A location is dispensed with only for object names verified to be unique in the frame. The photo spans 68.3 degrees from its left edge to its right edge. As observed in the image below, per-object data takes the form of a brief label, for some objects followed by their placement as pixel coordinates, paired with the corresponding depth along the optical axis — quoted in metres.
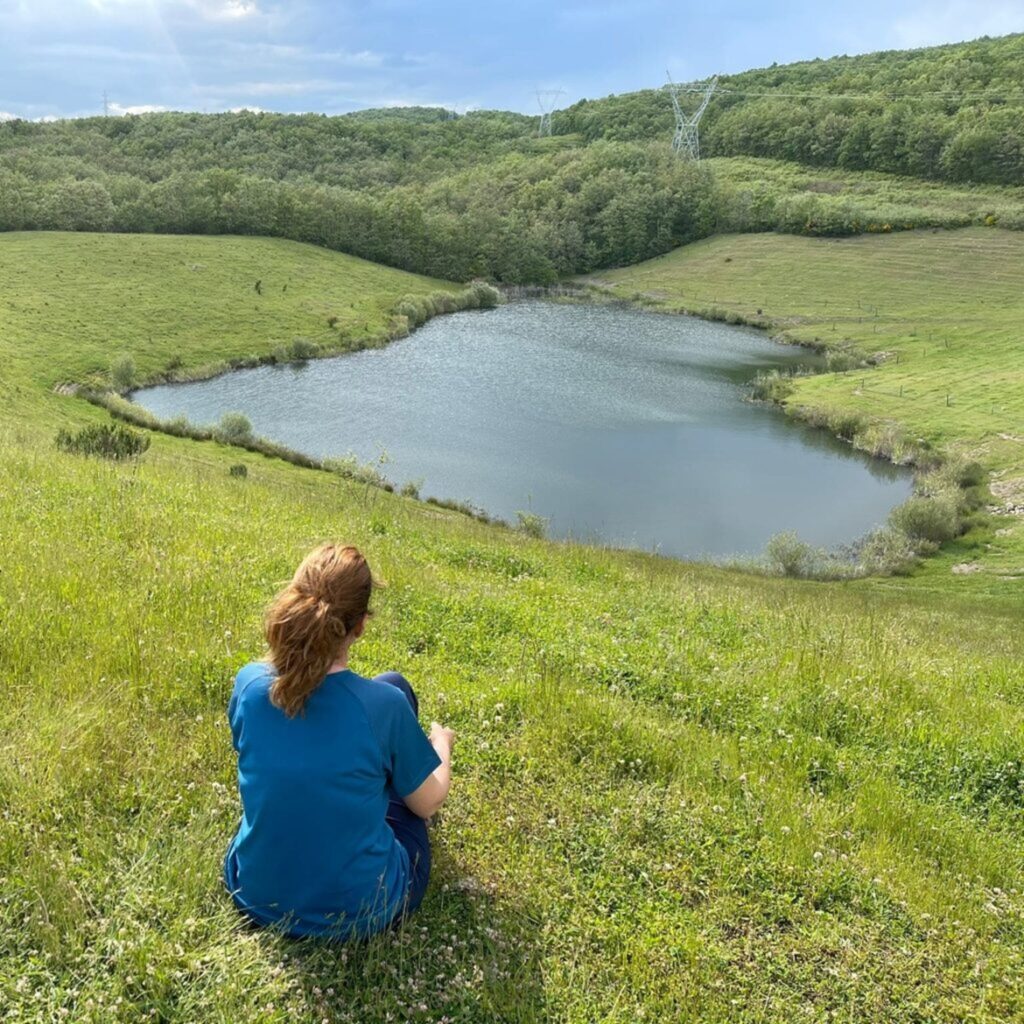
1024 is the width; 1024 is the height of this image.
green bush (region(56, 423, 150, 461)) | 22.24
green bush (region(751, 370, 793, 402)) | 68.19
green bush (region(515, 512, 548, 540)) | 34.18
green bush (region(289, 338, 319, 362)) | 75.06
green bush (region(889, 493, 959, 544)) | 38.75
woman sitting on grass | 3.49
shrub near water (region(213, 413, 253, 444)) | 46.91
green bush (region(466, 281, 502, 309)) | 108.26
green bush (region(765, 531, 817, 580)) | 34.47
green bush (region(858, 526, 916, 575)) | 35.59
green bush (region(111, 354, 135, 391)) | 59.84
